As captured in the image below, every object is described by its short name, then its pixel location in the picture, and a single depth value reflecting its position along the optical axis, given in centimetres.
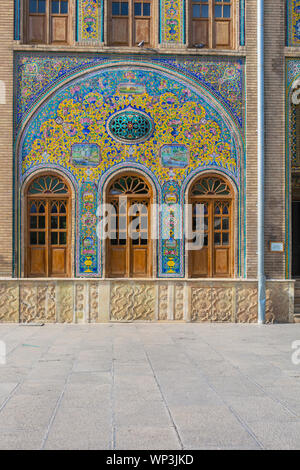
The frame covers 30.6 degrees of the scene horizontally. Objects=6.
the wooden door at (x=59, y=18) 1088
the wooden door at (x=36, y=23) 1086
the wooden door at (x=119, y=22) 1097
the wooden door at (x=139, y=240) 1077
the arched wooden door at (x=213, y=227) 1082
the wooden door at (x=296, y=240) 1352
